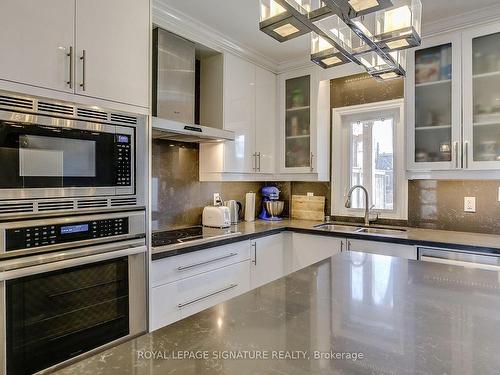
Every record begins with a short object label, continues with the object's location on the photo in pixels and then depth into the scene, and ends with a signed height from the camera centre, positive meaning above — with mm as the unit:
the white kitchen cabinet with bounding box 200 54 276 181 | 2762 +538
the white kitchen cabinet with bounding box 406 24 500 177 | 2240 +604
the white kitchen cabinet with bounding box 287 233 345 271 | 2637 -517
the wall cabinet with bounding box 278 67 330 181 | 3072 +594
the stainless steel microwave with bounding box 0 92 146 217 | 1321 +137
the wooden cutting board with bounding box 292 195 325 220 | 3311 -224
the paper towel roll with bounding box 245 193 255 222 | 3215 -200
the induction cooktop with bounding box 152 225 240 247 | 2162 -357
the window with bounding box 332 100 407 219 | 2930 +265
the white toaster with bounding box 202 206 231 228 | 2703 -258
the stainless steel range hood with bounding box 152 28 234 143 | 2242 +694
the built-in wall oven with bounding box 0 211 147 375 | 1313 -462
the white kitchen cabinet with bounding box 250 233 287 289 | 2643 -622
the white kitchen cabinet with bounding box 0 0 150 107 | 1322 +638
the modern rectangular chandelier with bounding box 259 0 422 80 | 1019 +561
